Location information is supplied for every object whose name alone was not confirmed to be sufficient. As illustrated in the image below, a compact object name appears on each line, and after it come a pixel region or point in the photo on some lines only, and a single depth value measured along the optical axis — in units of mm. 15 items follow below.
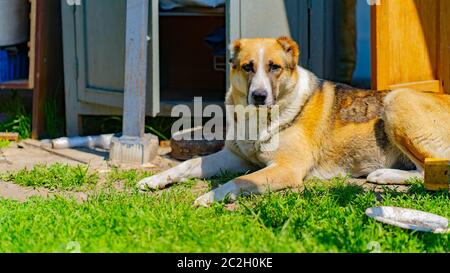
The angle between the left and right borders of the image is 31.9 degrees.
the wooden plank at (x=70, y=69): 6680
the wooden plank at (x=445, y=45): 6180
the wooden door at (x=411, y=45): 5836
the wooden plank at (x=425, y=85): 6109
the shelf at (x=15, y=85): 6812
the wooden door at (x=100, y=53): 6359
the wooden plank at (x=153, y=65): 6105
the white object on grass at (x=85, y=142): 6562
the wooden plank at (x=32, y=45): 6719
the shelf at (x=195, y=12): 6652
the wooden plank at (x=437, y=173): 4617
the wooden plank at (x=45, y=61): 6773
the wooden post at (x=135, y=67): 5898
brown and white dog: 5141
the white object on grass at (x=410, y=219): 3924
